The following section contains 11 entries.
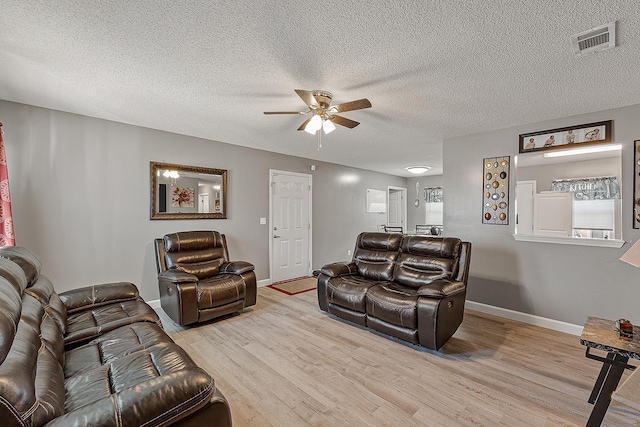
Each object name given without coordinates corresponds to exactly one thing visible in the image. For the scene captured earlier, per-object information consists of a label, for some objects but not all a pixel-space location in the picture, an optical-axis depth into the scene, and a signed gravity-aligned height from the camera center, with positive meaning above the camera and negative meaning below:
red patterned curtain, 2.60 +0.02
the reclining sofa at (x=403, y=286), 2.56 -0.83
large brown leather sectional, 0.94 -0.72
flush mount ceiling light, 6.04 +0.90
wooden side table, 1.57 -0.80
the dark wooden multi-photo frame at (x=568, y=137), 2.95 +0.82
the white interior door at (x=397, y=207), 8.32 +0.10
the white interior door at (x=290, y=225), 5.14 -0.29
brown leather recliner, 3.07 -0.82
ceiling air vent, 1.67 +1.07
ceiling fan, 2.33 +0.88
